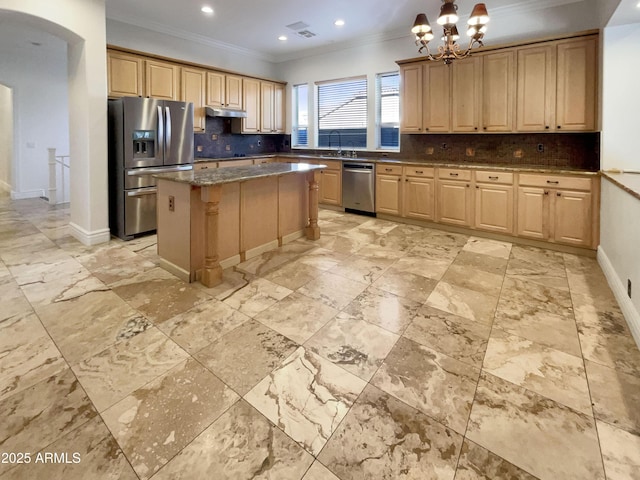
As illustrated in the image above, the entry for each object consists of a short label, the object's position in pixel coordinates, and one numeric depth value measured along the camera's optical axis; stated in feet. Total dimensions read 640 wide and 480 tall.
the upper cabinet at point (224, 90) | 19.56
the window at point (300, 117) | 24.30
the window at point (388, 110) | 19.84
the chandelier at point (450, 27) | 10.21
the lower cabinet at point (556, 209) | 12.94
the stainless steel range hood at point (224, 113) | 19.25
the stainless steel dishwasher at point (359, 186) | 19.07
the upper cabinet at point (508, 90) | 13.37
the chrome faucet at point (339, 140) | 22.64
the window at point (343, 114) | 21.42
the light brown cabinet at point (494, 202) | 14.65
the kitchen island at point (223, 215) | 10.23
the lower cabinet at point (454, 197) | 15.81
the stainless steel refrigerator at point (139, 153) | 14.07
